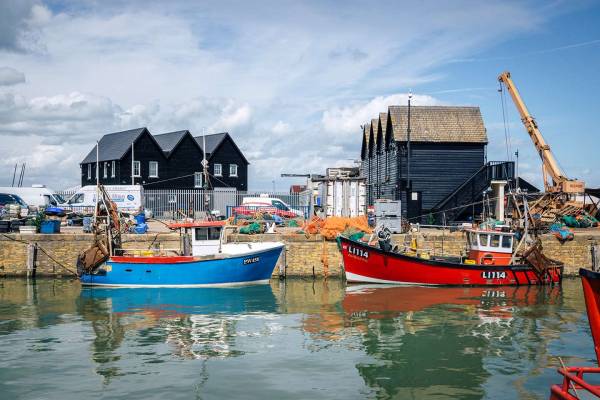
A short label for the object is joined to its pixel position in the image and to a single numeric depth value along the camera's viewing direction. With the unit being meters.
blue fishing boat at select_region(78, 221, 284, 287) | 24.16
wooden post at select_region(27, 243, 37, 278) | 26.92
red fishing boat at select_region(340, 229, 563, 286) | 24.78
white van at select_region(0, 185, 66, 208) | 44.06
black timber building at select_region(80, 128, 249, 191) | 50.00
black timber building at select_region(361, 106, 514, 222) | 38.50
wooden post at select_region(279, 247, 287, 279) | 27.19
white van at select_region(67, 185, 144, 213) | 40.06
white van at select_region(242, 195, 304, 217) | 41.84
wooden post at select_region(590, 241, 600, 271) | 27.50
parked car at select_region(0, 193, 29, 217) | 41.47
